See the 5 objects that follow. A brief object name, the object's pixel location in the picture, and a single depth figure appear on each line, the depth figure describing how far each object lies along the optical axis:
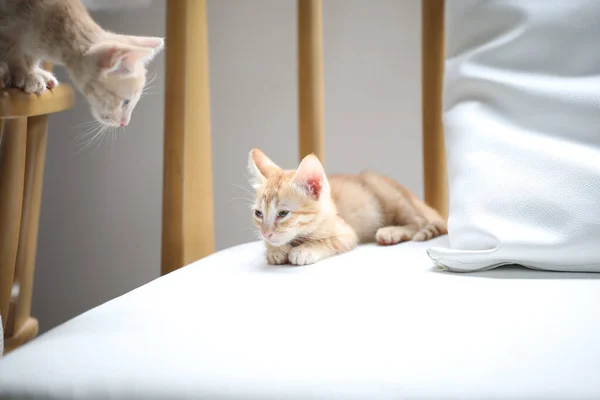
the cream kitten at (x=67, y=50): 0.79
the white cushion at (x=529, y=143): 0.73
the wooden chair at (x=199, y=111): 1.03
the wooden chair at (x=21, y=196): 0.81
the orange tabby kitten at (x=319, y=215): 1.06
